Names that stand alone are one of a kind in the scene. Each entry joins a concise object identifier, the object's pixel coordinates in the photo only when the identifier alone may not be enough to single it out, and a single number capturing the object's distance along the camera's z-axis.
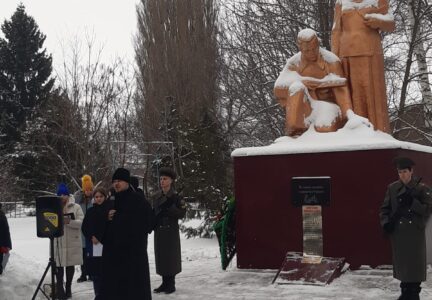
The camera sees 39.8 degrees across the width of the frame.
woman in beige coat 7.49
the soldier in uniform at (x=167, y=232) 7.27
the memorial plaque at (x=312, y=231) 8.09
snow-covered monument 7.89
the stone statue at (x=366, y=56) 8.92
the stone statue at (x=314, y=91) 8.82
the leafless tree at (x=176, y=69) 26.23
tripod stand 6.26
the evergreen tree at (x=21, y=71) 36.31
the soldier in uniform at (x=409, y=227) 5.96
